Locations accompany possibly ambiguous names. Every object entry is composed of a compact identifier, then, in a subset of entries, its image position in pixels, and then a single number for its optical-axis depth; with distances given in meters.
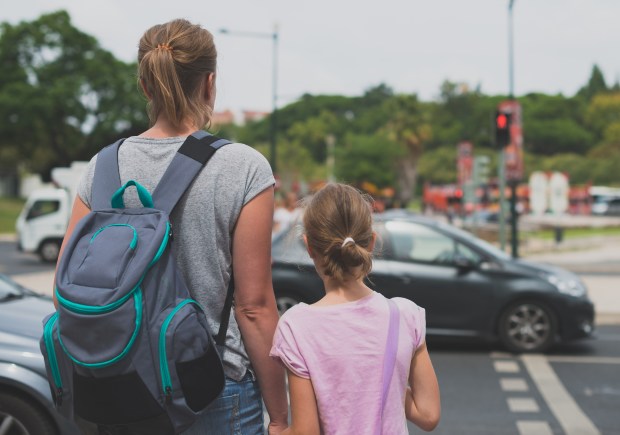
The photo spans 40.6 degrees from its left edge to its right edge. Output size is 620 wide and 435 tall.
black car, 8.79
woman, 1.93
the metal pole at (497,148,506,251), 17.47
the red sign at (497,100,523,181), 17.70
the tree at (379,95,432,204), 81.38
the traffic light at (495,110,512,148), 17.09
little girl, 2.03
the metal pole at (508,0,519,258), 18.28
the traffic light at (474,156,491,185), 21.56
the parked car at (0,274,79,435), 3.73
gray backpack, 1.73
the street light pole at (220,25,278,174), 30.03
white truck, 23.19
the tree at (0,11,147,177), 51.09
